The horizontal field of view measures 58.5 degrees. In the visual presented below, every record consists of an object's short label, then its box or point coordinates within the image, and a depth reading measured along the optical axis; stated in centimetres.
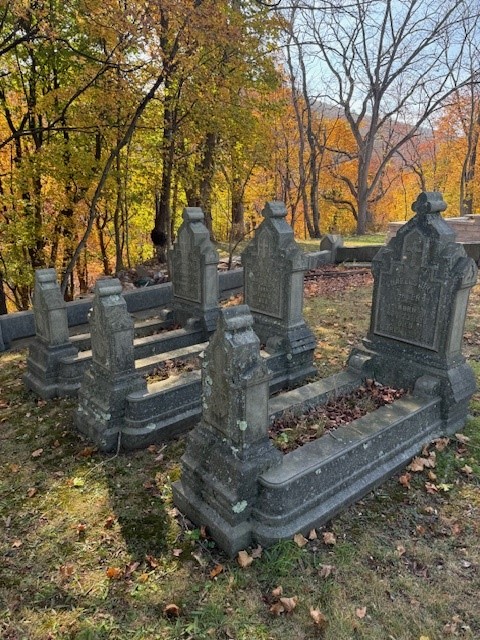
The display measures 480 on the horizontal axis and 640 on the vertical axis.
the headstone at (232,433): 362
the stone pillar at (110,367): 520
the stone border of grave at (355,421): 368
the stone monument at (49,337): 638
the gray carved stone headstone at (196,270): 770
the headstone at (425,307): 502
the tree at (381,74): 2123
